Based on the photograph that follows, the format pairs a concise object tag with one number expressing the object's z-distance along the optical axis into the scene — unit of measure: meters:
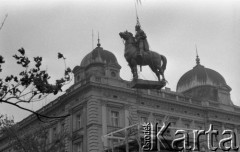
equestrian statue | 19.97
